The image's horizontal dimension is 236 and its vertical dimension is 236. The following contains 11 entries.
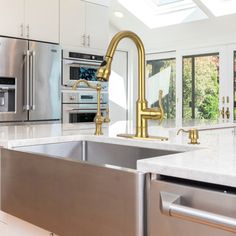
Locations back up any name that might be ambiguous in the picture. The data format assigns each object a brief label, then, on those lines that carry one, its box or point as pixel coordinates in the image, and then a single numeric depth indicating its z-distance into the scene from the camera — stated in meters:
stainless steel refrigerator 3.76
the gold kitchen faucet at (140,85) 1.35
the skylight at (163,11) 4.92
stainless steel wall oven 4.34
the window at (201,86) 5.19
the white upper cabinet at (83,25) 4.31
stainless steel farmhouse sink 0.92
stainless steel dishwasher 0.74
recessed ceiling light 5.47
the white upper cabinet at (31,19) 3.79
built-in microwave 4.32
